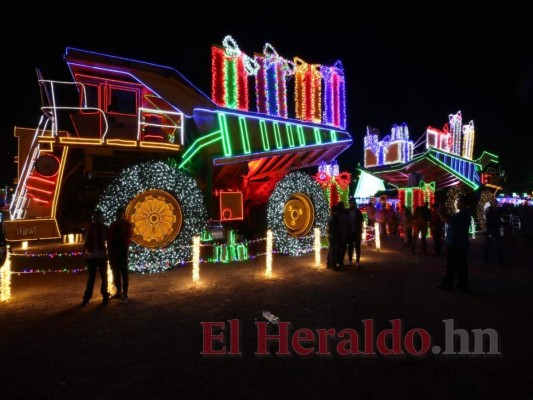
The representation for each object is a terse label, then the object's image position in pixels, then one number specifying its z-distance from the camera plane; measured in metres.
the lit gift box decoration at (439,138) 20.81
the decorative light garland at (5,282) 7.28
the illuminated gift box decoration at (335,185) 17.00
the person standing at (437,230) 12.83
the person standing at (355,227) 10.47
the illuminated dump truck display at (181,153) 8.48
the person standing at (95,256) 6.74
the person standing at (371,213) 18.38
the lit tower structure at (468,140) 23.20
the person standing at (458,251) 7.59
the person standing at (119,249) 7.08
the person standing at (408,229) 14.32
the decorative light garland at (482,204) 21.66
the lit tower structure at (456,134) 22.31
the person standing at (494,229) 10.68
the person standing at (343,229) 10.16
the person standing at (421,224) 12.79
